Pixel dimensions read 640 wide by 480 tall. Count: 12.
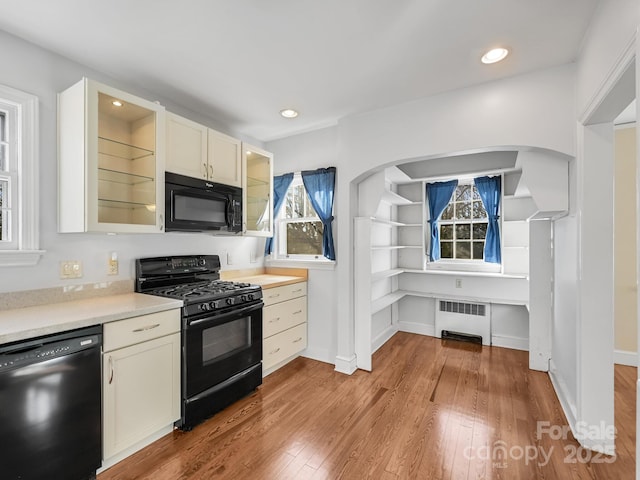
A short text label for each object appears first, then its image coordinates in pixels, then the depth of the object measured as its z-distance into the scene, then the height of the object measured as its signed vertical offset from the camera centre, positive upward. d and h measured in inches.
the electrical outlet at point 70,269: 83.1 -8.2
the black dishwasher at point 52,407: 56.1 -33.5
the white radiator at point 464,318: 155.5 -42.0
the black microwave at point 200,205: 95.6 +11.7
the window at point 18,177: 75.8 +15.7
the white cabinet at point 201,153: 96.8 +30.1
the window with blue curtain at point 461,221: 154.0 +9.4
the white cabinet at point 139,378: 70.5 -34.9
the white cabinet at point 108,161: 77.4 +22.0
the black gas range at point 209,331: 86.9 -29.0
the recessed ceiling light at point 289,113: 119.2 +50.5
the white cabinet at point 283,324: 117.7 -35.2
